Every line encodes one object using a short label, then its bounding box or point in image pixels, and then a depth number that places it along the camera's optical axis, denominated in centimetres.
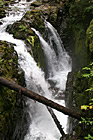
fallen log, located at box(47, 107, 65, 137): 433
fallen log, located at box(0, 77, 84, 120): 311
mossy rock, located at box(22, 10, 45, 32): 1011
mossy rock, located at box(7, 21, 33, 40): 852
